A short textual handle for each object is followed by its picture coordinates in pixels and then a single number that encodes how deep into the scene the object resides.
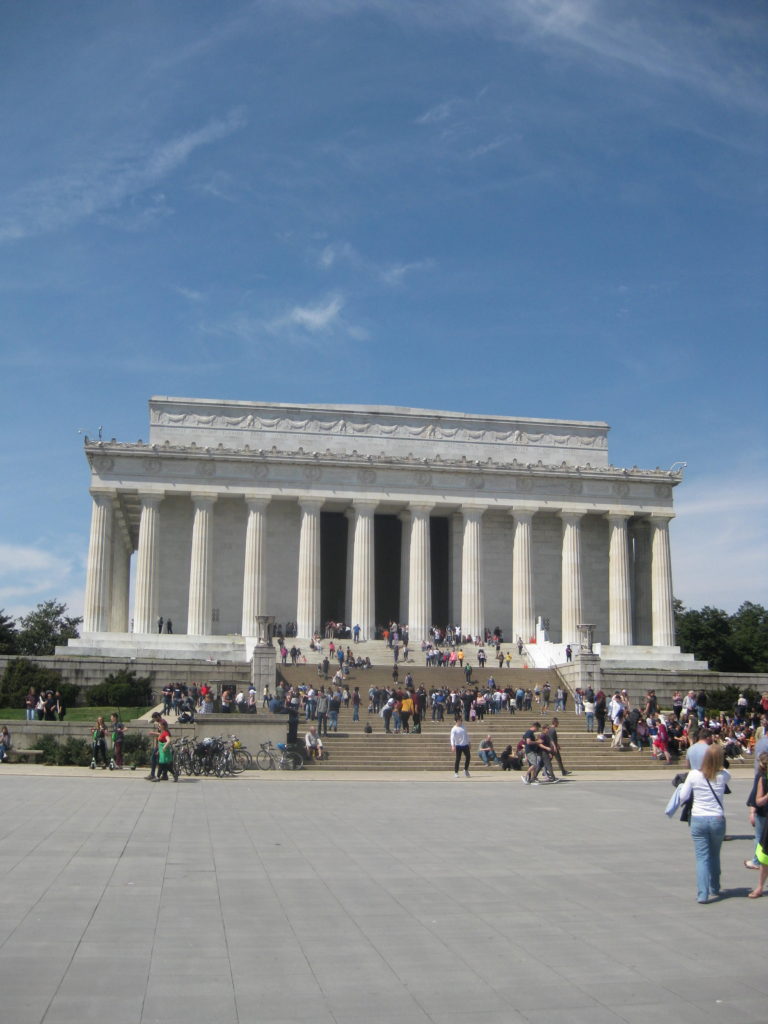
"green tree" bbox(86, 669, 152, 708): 49.97
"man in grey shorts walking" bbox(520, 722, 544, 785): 30.58
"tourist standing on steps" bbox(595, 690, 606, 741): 42.20
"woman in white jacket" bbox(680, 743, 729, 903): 12.82
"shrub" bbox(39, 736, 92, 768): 33.84
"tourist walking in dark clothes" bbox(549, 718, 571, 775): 30.82
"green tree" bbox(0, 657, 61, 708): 50.03
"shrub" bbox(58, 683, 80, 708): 50.35
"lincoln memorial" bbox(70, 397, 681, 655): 67.56
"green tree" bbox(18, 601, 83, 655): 104.88
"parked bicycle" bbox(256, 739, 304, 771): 34.31
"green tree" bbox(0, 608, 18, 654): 80.64
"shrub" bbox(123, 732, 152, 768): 33.97
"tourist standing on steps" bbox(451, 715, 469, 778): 33.09
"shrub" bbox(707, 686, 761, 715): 51.94
